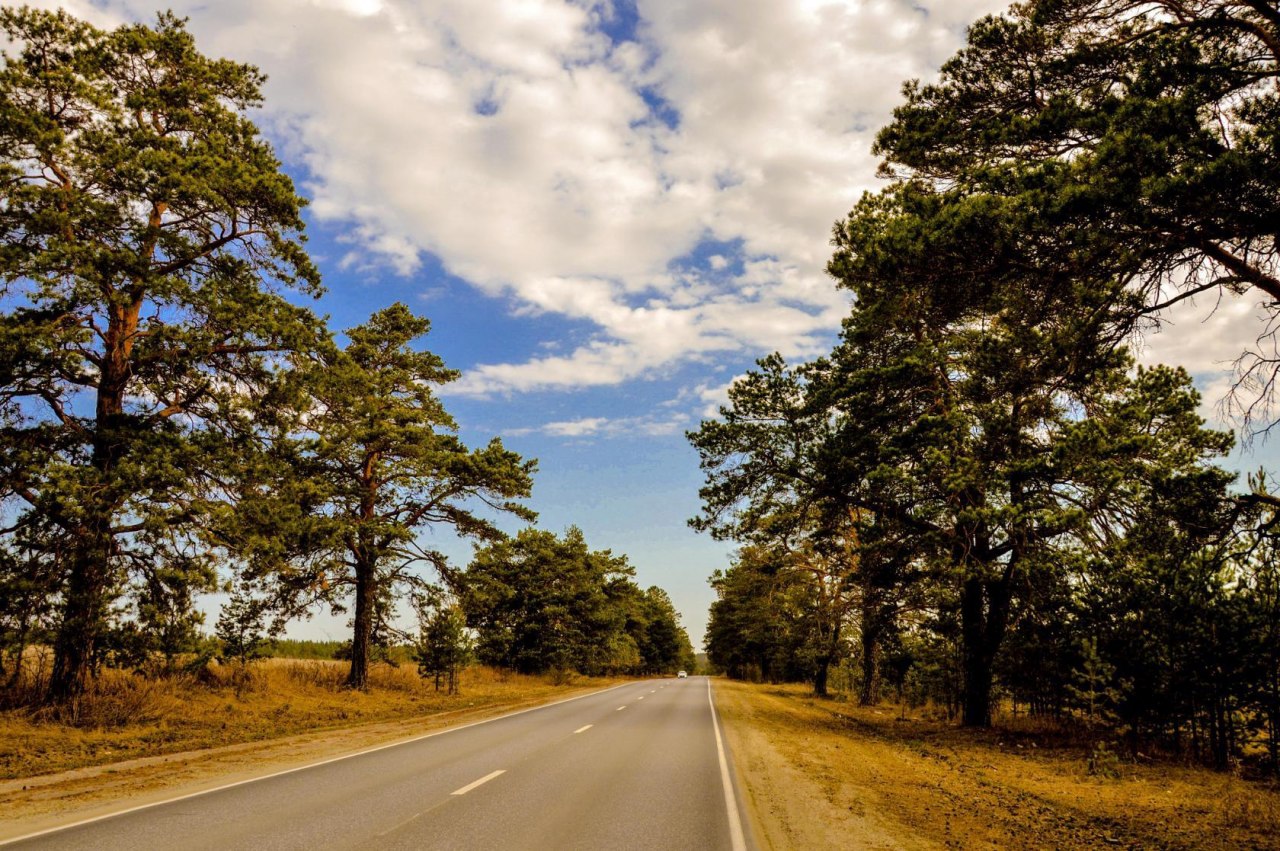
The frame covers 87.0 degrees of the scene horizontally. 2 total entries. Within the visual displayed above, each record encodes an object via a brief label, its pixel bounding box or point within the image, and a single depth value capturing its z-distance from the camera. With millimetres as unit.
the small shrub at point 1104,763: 12184
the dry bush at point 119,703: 13969
